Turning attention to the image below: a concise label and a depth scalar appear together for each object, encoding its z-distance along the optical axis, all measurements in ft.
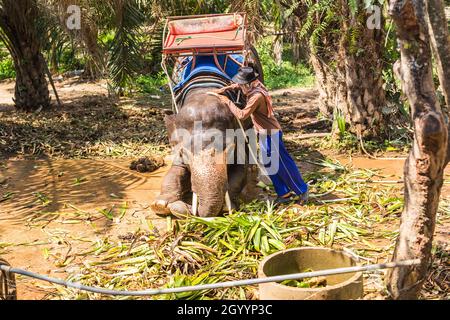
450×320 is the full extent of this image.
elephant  17.83
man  18.95
